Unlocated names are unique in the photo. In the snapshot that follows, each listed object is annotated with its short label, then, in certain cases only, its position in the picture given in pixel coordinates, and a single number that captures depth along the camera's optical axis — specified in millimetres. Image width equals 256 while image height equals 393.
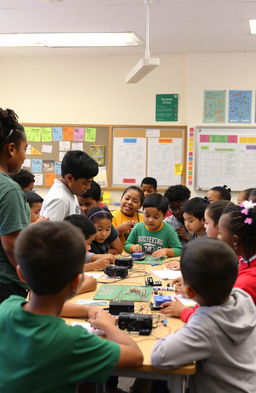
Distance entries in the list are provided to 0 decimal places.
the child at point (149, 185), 4945
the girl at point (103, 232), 2975
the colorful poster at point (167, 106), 5652
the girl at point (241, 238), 1773
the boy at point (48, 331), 1123
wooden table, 1371
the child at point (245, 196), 3462
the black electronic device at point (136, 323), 1614
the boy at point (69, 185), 2469
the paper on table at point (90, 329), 1560
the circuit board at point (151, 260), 2988
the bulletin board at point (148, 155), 5668
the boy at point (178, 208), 3750
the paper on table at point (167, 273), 2557
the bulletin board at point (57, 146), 5805
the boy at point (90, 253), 2450
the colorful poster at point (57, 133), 5844
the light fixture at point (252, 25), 4247
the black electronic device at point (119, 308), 1769
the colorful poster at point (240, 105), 5438
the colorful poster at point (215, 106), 5465
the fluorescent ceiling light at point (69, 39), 4700
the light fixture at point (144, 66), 3598
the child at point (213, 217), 2441
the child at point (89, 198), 3438
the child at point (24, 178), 3551
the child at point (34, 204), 3328
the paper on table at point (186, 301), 1987
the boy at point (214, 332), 1346
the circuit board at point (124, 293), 2080
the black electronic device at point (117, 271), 2561
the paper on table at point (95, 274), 2586
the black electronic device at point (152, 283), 2357
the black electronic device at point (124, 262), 2740
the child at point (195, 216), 3205
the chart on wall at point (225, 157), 5461
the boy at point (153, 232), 3293
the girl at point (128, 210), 3643
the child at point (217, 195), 3882
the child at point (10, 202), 1617
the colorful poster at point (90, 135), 5793
